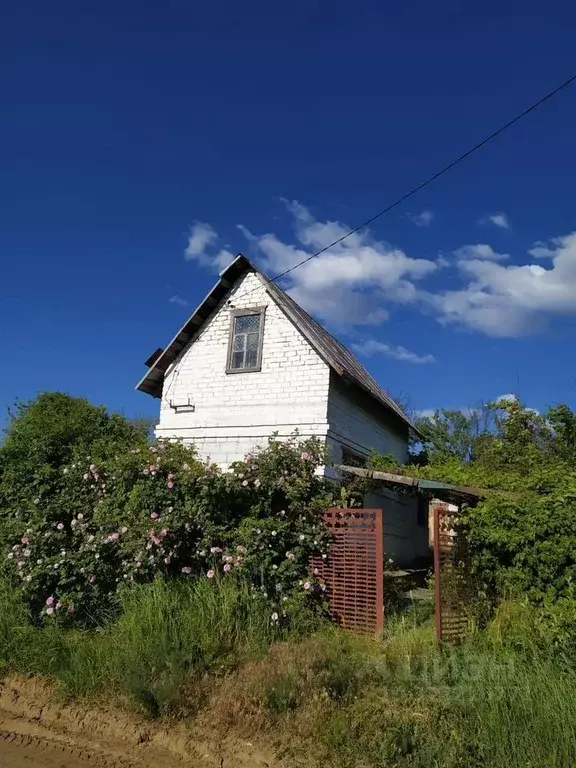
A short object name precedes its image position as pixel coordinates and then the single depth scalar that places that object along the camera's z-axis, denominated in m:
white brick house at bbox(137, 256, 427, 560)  13.01
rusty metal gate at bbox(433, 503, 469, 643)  6.53
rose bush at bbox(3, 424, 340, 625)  7.56
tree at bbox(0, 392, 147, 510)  9.16
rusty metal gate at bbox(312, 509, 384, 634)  7.25
